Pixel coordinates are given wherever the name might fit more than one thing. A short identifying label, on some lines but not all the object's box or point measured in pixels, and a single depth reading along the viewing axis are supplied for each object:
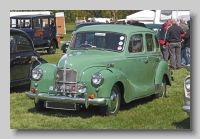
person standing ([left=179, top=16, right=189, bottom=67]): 15.32
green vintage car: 7.93
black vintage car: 10.19
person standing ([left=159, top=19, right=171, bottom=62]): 15.24
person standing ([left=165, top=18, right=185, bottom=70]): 14.70
